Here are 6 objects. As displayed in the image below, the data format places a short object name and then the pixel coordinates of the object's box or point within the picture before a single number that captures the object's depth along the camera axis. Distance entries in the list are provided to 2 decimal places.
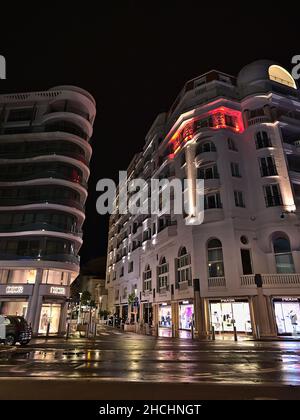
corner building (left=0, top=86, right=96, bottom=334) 31.33
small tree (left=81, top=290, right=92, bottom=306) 66.61
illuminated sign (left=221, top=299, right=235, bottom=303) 25.81
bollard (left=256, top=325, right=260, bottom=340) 22.98
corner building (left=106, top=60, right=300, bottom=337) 25.30
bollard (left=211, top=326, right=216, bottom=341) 23.20
